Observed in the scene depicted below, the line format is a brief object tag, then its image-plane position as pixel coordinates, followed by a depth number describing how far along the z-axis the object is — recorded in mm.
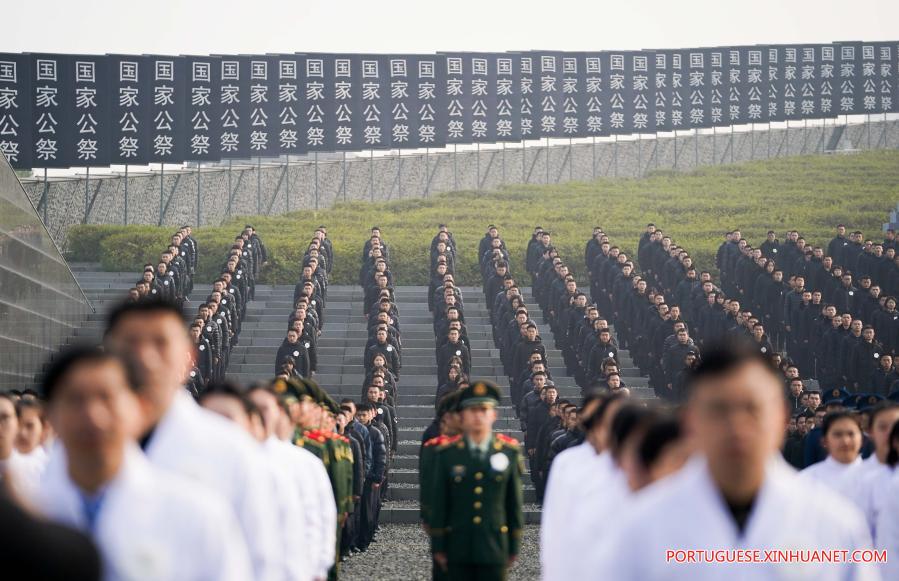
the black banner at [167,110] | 58344
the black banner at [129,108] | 57656
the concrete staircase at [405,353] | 37937
